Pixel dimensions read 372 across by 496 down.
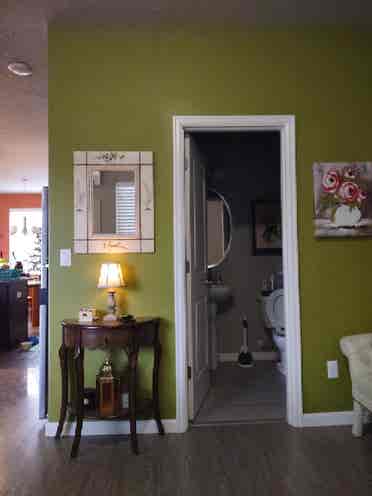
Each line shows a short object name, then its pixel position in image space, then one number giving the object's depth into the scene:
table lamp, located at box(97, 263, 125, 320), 2.52
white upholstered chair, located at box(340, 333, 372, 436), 2.46
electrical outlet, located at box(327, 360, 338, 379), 2.76
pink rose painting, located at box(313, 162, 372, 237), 2.79
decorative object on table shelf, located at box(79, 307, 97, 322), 2.53
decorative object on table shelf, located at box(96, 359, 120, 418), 2.46
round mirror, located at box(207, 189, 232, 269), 4.70
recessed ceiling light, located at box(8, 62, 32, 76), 3.20
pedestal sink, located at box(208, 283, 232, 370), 4.22
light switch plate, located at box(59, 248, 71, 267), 2.71
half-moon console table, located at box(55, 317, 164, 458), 2.39
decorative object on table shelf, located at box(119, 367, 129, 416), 2.66
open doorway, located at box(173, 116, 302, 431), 2.72
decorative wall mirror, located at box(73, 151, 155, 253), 2.72
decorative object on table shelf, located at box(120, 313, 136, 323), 2.47
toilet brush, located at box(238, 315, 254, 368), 4.35
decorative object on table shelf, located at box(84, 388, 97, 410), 2.57
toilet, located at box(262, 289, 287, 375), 4.04
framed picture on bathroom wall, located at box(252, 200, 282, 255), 4.71
